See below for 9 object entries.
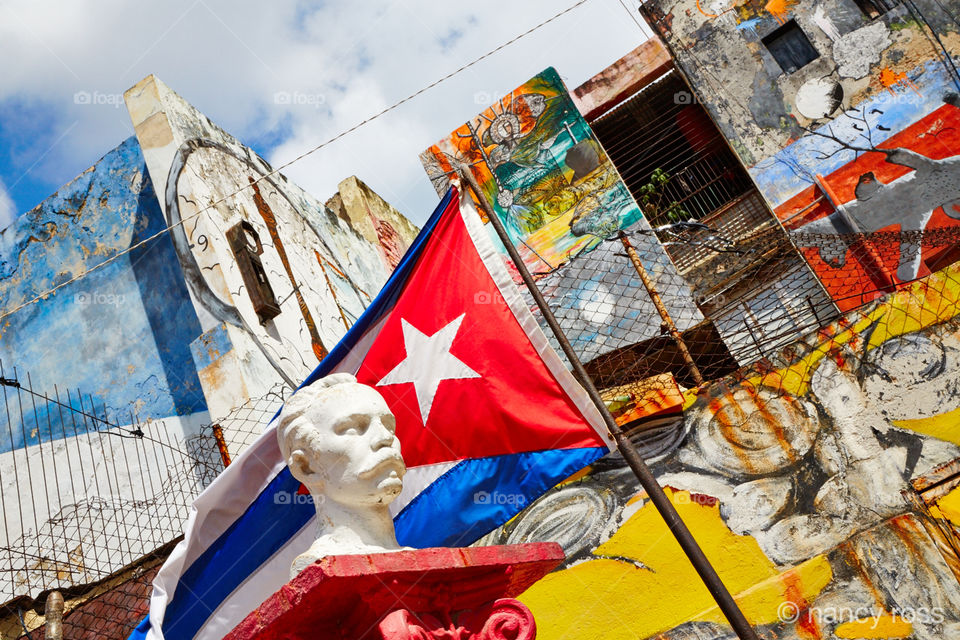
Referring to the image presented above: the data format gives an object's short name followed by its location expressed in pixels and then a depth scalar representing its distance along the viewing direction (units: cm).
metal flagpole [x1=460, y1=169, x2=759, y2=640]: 421
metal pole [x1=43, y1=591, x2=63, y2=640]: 689
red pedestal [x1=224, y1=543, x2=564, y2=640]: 305
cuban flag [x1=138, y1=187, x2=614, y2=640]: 476
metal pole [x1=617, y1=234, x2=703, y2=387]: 951
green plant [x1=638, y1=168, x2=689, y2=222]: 1623
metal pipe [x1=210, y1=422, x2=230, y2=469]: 858
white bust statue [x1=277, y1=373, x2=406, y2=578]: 376
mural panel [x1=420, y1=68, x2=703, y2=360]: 1477
